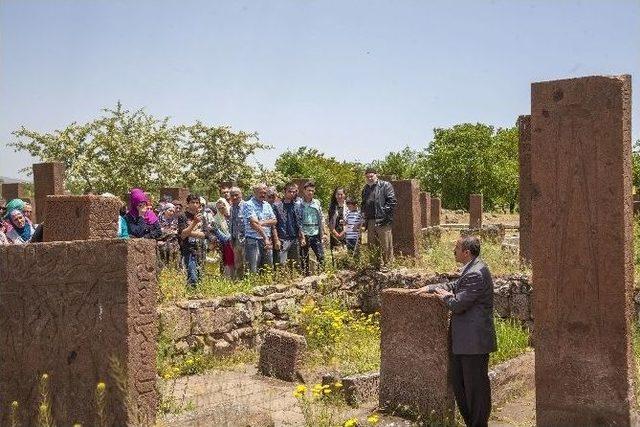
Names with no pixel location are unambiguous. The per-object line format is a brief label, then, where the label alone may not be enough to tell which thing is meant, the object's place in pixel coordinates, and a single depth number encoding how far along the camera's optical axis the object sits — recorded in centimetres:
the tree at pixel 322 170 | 5269
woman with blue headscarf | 885
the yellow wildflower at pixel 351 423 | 514
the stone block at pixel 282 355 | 850
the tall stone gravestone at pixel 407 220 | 1278
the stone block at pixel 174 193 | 1909
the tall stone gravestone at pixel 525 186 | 1096
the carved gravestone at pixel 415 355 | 650
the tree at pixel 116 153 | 3130
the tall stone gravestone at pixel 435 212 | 3373
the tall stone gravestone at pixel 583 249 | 507
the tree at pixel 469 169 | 5306
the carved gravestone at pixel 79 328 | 527
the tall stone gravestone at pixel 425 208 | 2658
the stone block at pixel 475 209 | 3197
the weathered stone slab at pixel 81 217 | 689
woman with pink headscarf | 965
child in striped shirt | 1372
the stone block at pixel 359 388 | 723
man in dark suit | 605
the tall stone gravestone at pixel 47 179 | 1562
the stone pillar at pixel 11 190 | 2366
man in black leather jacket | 1236
